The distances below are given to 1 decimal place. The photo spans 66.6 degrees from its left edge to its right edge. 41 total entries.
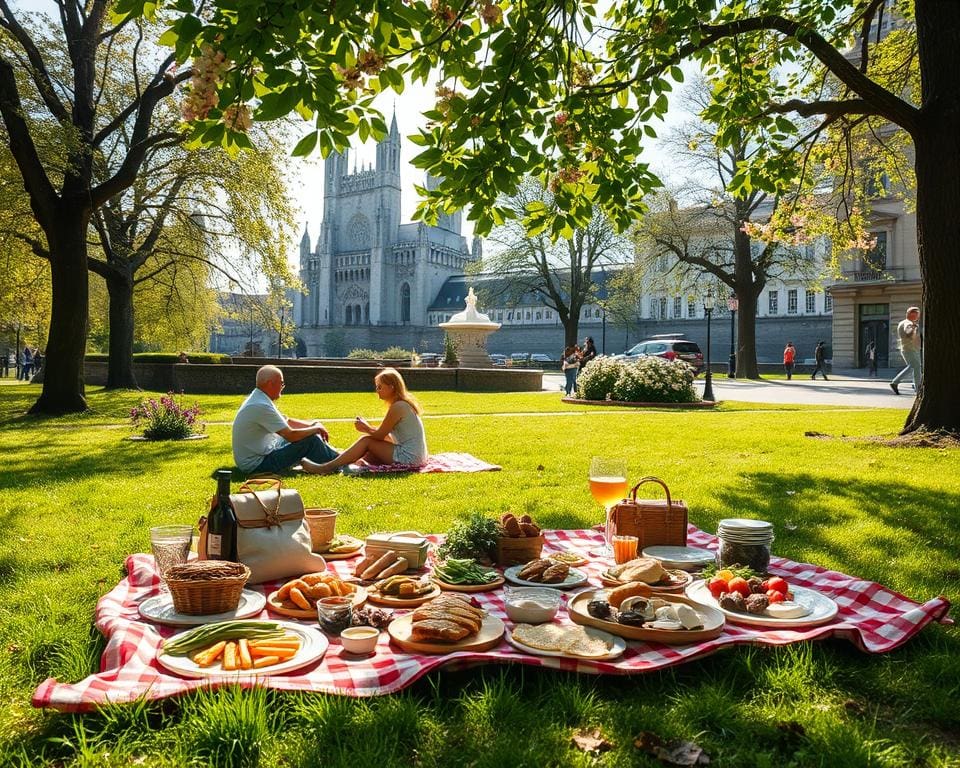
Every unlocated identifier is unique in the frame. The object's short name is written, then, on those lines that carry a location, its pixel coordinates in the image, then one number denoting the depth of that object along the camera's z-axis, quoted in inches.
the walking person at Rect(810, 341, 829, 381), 1331.1
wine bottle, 143.6
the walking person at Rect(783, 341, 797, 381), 1419.0
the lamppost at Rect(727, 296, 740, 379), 1168.7
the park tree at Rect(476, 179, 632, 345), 1804.9
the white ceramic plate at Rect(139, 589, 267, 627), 125.3
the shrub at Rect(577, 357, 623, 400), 732.6
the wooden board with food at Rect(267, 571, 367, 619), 132.9
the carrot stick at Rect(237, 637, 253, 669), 109.7
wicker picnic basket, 167.5
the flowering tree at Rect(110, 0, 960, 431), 171.2
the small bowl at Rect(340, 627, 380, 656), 116.6
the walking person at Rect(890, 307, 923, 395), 628.4
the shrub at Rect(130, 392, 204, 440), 436.5
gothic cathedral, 3838.6
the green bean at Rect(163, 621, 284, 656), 113.0
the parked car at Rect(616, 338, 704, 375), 1407.5
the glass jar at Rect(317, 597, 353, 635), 123.6
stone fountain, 1277.1
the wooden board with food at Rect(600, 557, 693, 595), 140.0
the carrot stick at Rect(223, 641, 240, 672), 108.7
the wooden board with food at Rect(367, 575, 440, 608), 137.8
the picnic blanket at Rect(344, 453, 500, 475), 311.7
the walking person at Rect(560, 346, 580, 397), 829.2
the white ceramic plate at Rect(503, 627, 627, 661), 116.5
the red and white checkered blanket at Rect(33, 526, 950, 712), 103.6
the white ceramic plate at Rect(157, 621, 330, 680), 106.9
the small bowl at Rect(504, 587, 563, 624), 129.3
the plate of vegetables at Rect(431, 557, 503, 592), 148.1
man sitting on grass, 300.4
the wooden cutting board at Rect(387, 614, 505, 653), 117.0
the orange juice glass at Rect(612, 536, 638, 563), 156.3
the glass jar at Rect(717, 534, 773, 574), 150.1
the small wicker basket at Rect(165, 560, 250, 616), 126.4
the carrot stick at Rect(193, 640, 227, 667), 110.0
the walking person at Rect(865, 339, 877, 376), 1342.3
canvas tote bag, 146.6
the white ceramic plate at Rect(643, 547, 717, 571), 157.9
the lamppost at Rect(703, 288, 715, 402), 753.8
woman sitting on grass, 309.6
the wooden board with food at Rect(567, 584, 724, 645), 122.7
